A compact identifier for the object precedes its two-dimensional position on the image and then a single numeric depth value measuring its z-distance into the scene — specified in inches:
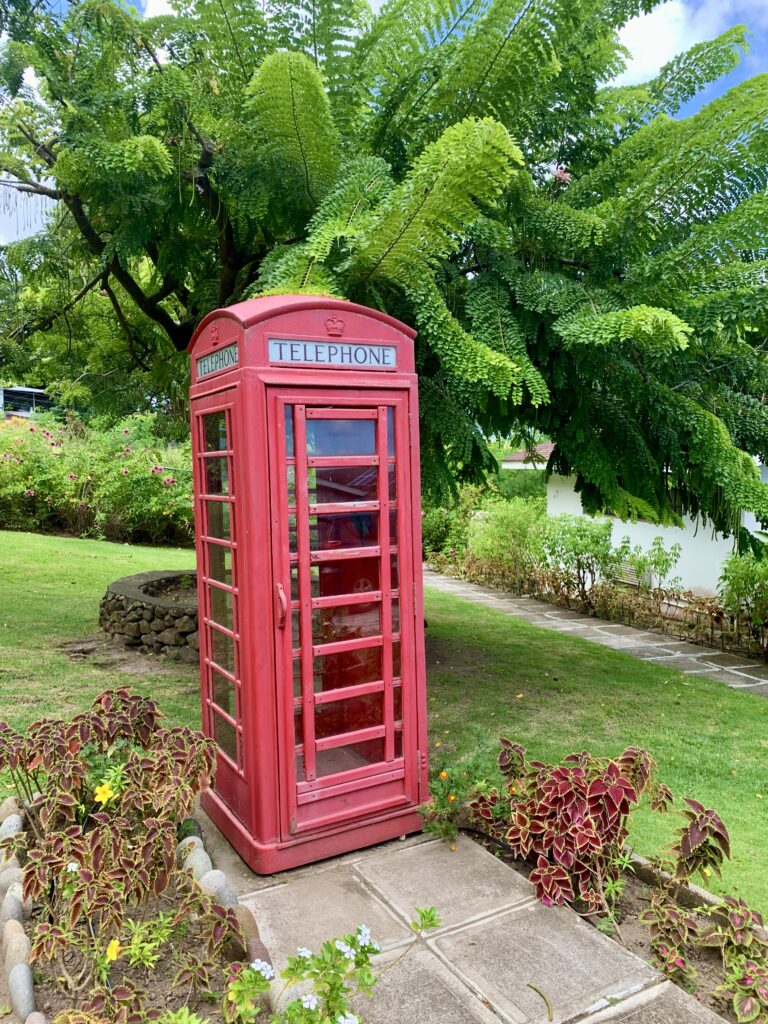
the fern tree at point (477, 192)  148.4
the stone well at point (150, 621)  284.2
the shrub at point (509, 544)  490.3
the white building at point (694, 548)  397.7
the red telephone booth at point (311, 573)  121.9
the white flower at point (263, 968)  83.3
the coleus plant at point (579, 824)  115.0
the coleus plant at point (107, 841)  94.4
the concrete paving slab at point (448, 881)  114.9
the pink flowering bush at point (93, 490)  606.9
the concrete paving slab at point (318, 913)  106.5
